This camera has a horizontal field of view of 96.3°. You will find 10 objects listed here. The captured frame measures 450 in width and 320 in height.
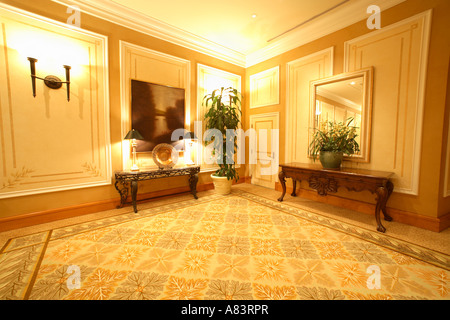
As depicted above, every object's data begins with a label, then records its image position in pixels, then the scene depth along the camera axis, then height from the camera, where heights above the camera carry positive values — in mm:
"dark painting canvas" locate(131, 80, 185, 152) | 3445 +593
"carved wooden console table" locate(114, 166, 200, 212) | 3113 -531
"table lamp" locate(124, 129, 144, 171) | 3158 +132
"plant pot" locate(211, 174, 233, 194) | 4098 -809
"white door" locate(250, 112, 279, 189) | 4449 -99
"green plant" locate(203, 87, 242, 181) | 4094 +433
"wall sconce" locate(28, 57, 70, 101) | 2529 +855
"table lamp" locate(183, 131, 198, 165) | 4012 -30
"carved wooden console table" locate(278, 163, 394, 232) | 2510 -495
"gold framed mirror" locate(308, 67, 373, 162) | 3021 +704
